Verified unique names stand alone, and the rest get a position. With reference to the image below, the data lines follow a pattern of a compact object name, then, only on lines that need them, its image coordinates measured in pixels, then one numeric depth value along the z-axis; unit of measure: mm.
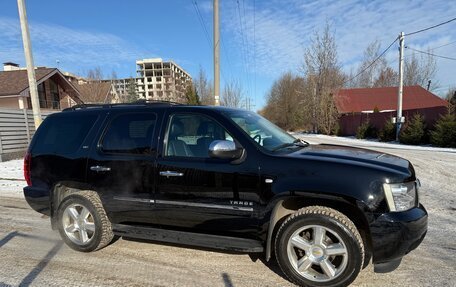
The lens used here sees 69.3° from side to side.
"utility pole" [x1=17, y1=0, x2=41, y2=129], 11508
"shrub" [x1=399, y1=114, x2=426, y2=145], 21344
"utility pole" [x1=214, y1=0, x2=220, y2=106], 12539
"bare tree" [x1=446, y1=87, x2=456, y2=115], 19609
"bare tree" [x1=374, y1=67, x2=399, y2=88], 59500
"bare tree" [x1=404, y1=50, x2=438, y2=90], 59344
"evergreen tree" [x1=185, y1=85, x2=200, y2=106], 27031
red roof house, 38122
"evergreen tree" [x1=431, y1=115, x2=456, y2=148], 18484
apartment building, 112469
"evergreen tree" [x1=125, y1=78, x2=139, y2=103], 51250
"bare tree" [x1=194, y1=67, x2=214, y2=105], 33591
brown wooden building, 24153
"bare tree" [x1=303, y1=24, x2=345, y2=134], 38812
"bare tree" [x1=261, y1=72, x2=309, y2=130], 56625
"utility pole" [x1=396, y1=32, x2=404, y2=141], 23828
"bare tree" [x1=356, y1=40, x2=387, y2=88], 59344
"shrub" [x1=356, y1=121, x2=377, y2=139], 29156
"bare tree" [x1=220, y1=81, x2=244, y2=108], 30709
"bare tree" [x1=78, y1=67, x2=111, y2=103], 38188
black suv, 3225
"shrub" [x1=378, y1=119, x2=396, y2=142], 25125
